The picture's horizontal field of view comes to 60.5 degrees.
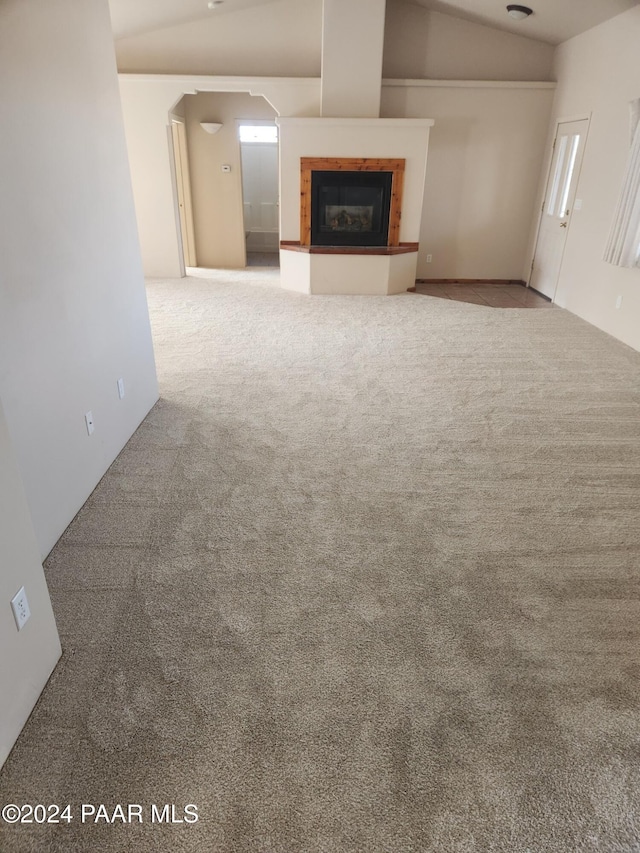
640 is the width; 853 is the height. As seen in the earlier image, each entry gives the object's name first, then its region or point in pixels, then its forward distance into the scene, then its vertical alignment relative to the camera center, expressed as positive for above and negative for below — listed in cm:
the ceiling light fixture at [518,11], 557 +147
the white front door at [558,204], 617 -35
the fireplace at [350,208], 649 -45
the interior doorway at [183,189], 754 -32
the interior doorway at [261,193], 937 -45
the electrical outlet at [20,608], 154 -115
